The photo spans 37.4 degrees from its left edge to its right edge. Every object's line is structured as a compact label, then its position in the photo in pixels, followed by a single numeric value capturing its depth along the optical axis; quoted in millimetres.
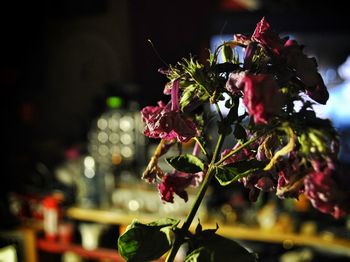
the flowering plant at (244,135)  647
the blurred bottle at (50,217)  3498
